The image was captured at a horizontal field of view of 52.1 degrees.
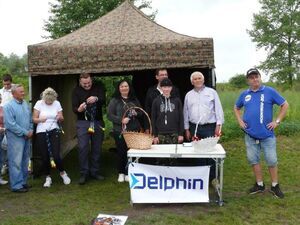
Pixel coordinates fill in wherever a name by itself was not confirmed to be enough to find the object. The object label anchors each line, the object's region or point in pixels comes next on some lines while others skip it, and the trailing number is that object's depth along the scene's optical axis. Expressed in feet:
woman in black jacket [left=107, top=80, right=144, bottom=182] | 13.09
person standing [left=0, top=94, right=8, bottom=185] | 12.76
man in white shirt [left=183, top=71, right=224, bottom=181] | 12.08
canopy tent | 13.04
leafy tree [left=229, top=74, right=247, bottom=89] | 67.94
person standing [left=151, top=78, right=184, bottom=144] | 12.11
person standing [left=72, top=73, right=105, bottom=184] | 13.62
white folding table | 10.66
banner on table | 11.07
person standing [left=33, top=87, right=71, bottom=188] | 13.39
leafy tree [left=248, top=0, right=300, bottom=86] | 76.69
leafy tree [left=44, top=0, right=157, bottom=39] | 45.85
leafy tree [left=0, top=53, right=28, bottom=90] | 116.67
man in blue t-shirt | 11.58
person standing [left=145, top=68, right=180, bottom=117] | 12.57
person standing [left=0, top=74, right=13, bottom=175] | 15.68
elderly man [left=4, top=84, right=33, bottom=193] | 12.71
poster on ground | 10.06
